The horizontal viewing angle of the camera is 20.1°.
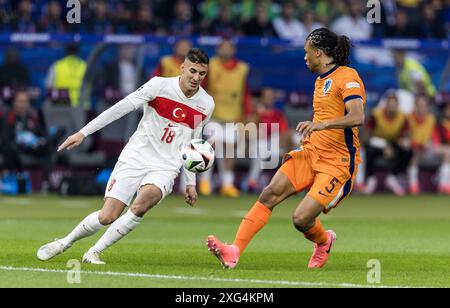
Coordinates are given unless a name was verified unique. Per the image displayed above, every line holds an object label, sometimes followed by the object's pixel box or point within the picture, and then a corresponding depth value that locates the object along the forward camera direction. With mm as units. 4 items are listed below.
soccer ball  11641
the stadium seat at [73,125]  21984
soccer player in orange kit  11445
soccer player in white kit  11445
